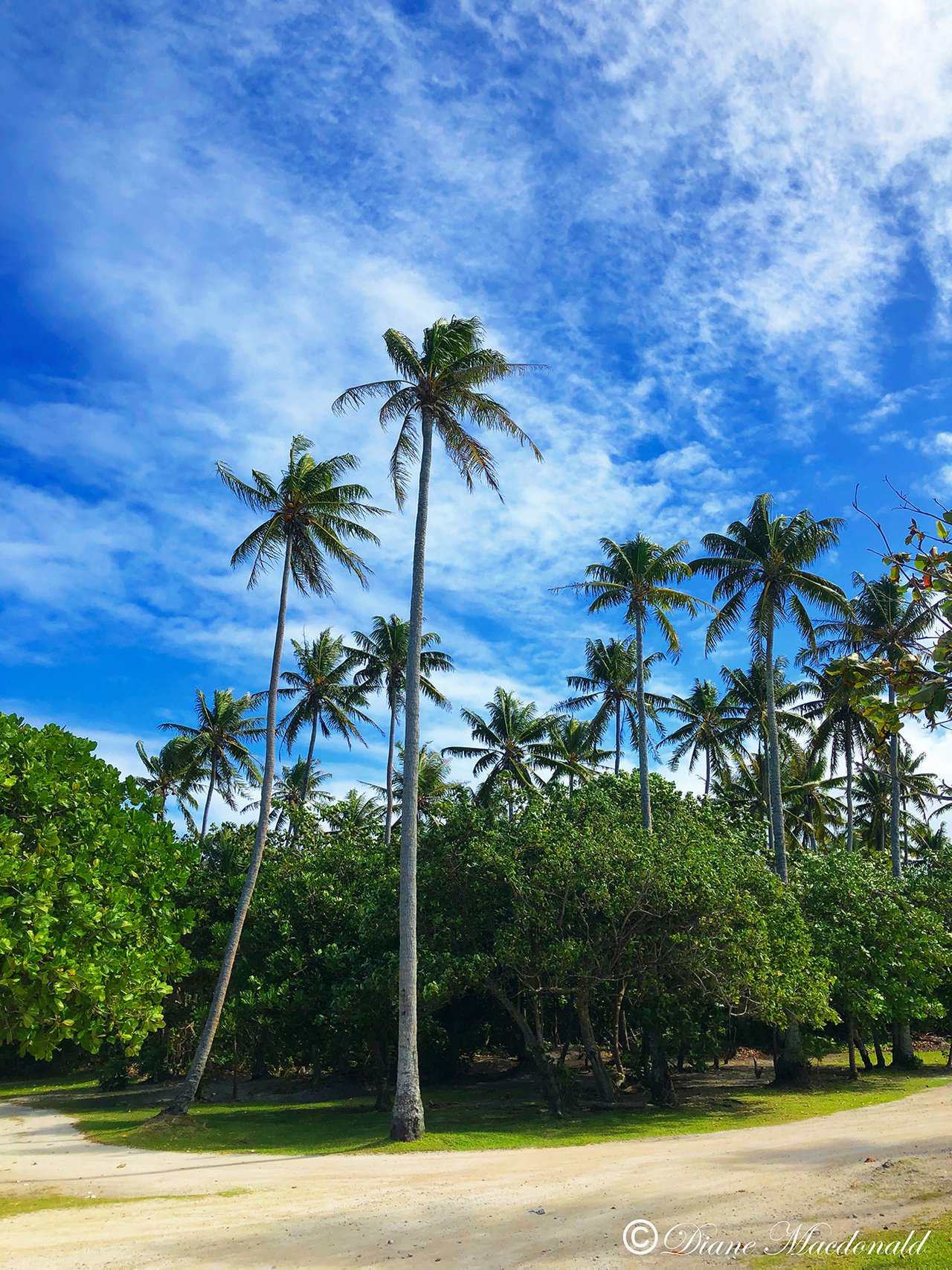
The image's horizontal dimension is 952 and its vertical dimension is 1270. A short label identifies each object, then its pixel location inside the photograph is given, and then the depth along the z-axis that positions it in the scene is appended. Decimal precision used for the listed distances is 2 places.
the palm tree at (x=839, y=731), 37.12
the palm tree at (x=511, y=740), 42.97
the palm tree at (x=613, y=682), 39.91
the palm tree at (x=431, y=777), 47.31
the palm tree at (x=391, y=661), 38.50
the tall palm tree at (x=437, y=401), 20.89
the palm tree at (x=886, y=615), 31.81
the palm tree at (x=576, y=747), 43.31
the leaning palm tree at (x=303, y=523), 25.11
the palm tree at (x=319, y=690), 38.09
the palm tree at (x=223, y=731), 43.06
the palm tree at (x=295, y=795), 29.38
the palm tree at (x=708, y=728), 44.62
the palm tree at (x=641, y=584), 29.59
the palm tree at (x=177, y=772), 44.78
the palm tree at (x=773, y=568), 28.83
